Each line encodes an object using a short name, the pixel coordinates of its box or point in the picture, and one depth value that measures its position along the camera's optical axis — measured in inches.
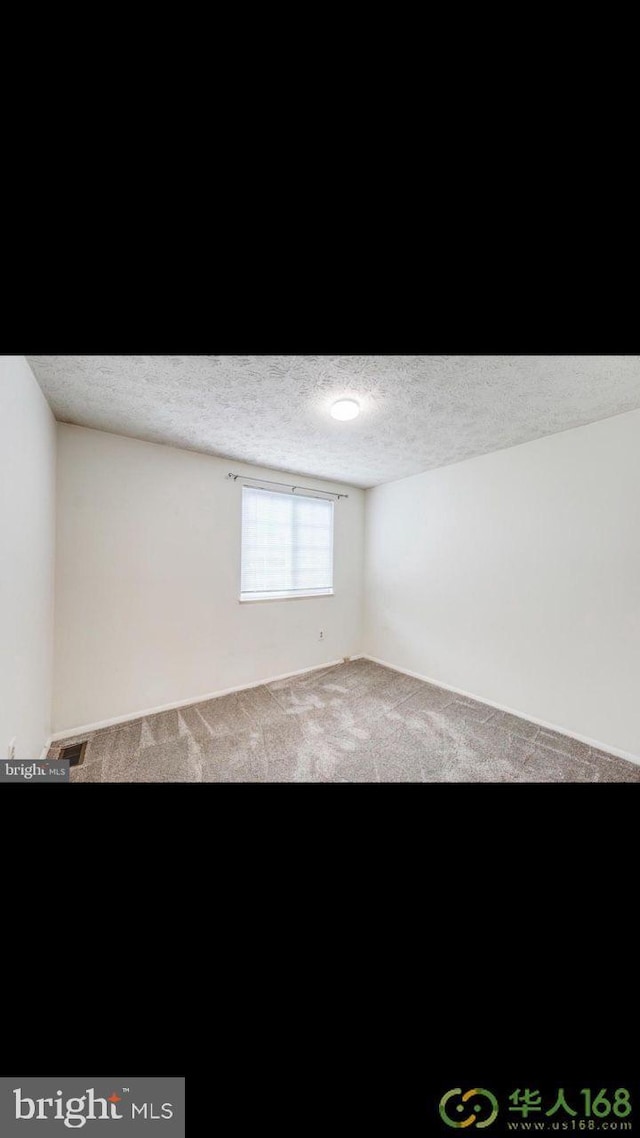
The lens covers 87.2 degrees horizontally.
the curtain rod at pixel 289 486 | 125.1
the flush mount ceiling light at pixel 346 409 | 80.3
